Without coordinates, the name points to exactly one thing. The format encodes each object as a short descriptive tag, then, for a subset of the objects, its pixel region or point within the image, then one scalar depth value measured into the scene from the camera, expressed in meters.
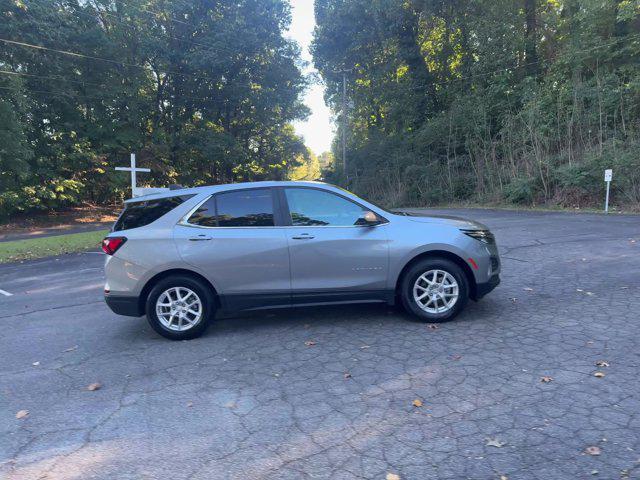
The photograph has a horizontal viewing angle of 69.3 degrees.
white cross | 14.89
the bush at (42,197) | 24.89
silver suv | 5.07
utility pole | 35.81
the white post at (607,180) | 17.67
